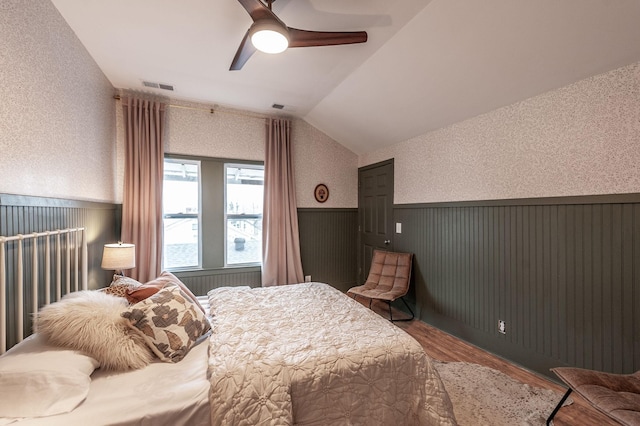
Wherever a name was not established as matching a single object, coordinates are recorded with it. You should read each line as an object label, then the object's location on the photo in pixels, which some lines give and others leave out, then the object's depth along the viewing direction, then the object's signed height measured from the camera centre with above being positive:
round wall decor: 4.38 +0.32
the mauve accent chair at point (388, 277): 3.33 -0.85
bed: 1.13 -0.79
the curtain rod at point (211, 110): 3.27 +1.39
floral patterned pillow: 1.50 -0.63
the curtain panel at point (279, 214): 3.94 -0.02
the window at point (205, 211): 3.68 +0.03
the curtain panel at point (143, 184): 3.26 +0.35
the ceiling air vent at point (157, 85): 3.13 +1.48
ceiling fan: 1.60 +1.15
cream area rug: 1.76 -1.32
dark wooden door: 4.01 +0.03
